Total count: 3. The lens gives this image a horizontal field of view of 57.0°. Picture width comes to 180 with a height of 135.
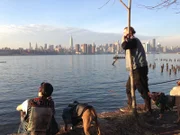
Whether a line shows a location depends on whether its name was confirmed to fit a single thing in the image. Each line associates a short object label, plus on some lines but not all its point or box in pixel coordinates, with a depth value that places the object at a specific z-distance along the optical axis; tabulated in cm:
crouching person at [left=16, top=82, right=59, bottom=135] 308
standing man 431
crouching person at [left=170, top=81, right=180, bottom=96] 479
